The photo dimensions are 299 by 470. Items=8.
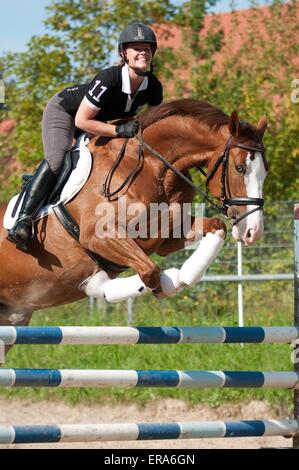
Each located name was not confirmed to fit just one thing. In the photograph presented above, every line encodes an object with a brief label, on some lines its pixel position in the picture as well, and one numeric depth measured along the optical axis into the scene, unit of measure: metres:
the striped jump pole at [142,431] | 9.47
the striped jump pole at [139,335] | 9.63
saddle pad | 11.37
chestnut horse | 10.37
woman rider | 11.02
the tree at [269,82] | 24.91
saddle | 11.35
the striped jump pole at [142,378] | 9.56
